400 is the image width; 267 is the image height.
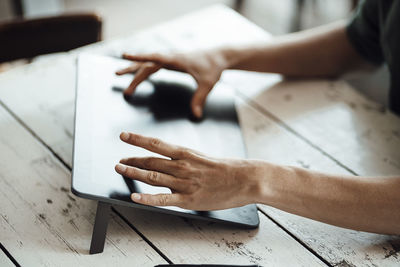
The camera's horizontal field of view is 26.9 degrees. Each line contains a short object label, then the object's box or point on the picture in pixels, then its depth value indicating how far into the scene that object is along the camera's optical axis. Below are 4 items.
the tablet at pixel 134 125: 1.03
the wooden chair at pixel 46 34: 1.41
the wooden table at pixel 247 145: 1.03
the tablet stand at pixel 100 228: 1.01
